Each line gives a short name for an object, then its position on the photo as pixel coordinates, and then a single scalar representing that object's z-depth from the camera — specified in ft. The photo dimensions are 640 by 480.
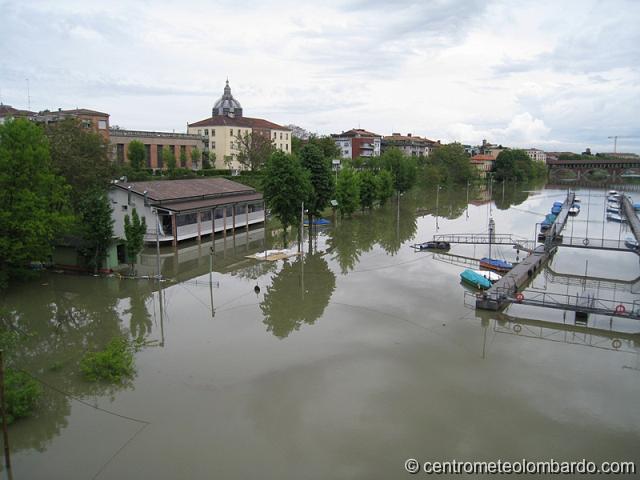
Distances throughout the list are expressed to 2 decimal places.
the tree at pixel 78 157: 98.37
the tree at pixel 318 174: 132.16
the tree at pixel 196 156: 219.20
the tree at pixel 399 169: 226.58
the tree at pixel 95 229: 84.43
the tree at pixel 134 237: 86.07
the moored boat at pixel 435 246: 115.24
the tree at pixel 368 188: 177.27
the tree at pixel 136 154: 190.29
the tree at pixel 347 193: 158.51
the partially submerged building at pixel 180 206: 113.29
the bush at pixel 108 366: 50.21
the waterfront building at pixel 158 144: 202.39
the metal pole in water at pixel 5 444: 34.60
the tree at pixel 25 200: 75.05
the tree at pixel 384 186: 184.24
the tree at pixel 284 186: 115.03
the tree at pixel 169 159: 201.77
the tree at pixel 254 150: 228.02
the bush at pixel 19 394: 41.50
